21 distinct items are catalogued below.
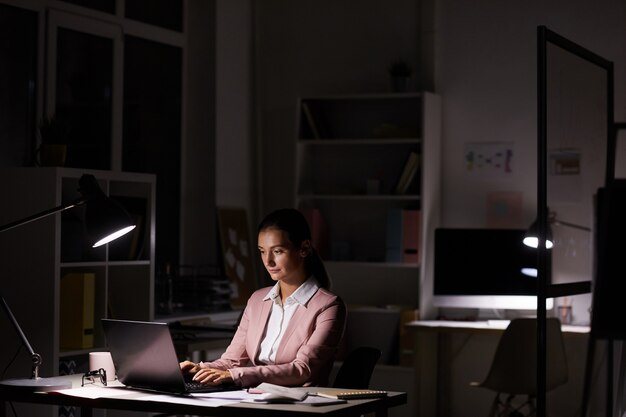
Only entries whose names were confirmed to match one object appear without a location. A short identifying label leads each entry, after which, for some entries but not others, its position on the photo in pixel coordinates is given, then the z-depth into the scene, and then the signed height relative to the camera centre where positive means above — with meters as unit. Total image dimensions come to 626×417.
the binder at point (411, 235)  6.34 -0.02
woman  3.74 -0.33
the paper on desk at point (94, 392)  3.41 -0.57
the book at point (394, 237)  6.39 -0.03
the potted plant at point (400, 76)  6.49 +1.01
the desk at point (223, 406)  3.10 -0.57
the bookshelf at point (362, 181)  6.52 +0.34
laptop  3.33 -0.45
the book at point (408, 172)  6.38 +0.38
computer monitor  6.10 -0.22
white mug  3.75 -0.50
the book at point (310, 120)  6.70 +0.74
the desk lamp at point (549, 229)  4.68 +0.03
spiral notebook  3.32 -0.55
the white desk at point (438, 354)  5.88 -0.76
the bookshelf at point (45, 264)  4.68 -0.18
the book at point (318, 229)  6.65 +0.01
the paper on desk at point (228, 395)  3.33 -0.56
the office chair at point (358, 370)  3.77 -0.52
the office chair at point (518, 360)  5.42 -0.69
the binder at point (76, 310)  4.94 -0.41
